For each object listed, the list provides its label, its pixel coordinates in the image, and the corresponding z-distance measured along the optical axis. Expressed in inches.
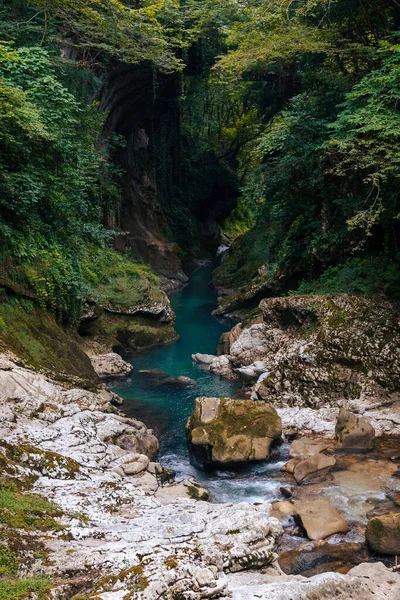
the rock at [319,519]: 280.5
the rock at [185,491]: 297.7
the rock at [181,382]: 562.9
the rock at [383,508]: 295.9
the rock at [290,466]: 363.1
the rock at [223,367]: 591.8
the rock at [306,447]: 384.2
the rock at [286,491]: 331.9
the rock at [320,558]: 253.6
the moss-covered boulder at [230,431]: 376.2
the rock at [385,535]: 253.6
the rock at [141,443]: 341.4
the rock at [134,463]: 302.2
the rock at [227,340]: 668.7
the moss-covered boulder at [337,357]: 449.1
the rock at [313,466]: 350.3
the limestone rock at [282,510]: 303.3
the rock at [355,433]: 384.5
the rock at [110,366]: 580.8
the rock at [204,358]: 642.3
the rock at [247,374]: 555.8
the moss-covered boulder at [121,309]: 642.2
